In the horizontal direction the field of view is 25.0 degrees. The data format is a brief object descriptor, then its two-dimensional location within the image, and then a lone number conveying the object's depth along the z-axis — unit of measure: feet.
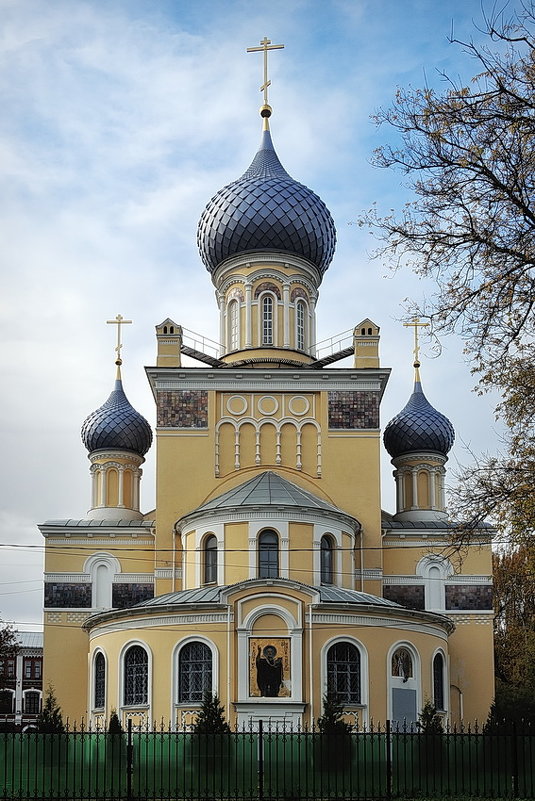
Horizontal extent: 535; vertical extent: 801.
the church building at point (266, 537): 89.51
